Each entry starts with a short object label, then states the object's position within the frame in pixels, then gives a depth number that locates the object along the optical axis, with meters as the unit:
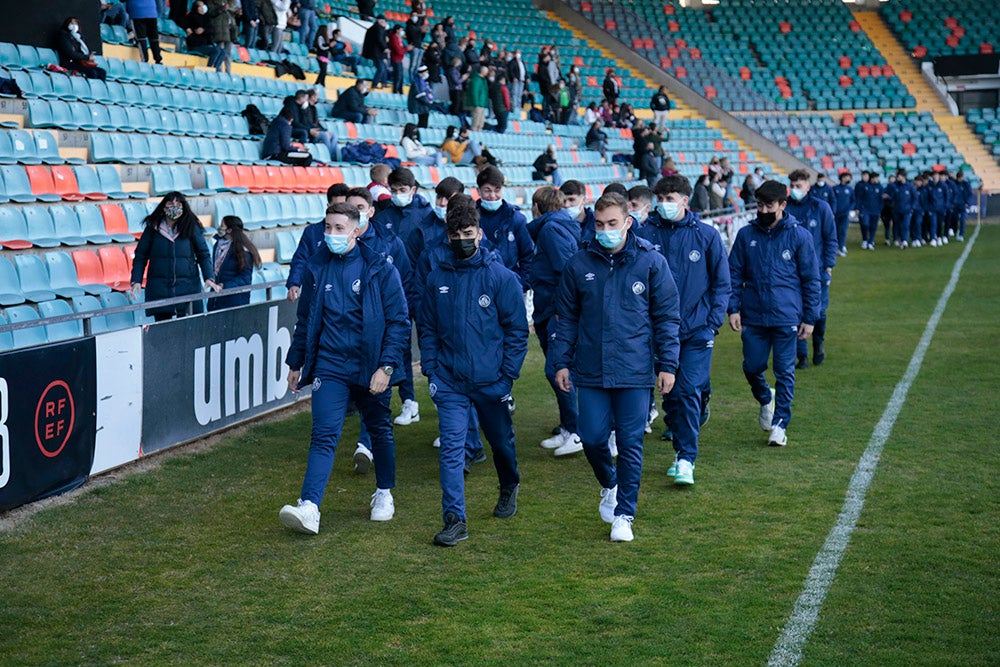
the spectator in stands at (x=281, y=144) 16.00
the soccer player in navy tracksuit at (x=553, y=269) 8.30
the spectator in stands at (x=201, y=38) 17.48
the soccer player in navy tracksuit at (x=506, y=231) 8.62
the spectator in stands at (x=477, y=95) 23.28
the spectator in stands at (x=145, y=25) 16.08
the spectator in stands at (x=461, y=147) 21.28
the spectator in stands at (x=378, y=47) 22.11
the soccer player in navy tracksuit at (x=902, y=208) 27.97
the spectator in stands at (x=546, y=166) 22.66
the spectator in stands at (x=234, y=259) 10.60
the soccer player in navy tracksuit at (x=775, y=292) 8.62
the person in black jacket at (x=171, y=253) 9.68
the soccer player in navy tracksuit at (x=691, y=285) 7.61
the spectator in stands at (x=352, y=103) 19.48
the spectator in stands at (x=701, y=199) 23.34
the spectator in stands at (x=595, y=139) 28.08
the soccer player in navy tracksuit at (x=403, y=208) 8.79
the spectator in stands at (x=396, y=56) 22.42
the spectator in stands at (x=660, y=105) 31.16
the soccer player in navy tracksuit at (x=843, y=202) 26.03
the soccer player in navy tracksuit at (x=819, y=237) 12.10
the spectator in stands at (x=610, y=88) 31.08
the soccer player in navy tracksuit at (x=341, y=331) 6.52
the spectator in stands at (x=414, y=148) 19.80
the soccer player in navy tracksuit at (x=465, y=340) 6.43
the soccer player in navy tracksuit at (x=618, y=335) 6.26
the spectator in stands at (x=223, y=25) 17.22
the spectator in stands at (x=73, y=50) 13.95
